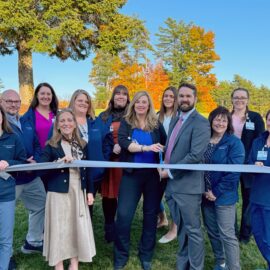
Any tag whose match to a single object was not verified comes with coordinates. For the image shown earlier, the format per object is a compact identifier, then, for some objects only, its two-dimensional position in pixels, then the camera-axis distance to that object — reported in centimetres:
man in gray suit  317
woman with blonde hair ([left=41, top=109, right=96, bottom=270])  338
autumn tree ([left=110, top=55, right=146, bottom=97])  3419
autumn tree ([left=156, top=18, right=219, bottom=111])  3912
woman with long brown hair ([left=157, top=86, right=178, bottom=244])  448
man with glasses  394
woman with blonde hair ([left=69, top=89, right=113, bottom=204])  391
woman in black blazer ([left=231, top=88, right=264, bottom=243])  438
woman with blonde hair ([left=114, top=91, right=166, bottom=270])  367
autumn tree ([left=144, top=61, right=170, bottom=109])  3543
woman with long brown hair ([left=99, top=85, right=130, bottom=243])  438
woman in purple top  409
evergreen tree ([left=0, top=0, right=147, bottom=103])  1994
